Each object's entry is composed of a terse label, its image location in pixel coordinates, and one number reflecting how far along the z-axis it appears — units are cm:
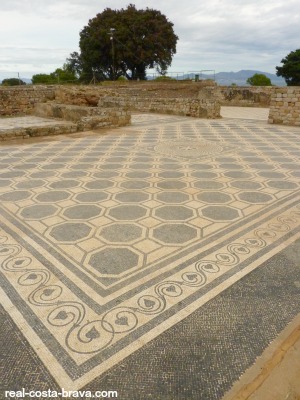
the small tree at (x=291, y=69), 2916
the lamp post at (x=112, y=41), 2483
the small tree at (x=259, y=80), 3266
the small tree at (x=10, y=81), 2605
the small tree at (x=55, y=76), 3023
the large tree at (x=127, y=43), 2648
